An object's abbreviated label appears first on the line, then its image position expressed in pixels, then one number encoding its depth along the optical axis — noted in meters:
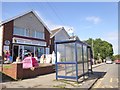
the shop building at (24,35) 12.17
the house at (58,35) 17.03
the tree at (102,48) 37.32
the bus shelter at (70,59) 5.81
